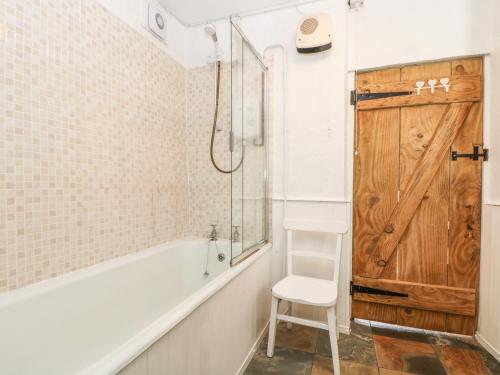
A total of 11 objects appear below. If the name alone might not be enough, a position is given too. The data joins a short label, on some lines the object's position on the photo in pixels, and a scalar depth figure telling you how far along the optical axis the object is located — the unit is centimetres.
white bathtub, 98
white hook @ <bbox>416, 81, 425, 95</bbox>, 190
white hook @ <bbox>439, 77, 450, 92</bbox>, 185
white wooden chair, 153
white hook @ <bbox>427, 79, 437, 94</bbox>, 187
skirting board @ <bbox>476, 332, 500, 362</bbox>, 163
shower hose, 219
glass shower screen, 171
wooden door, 184
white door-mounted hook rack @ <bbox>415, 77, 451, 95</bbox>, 185
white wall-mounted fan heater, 191
